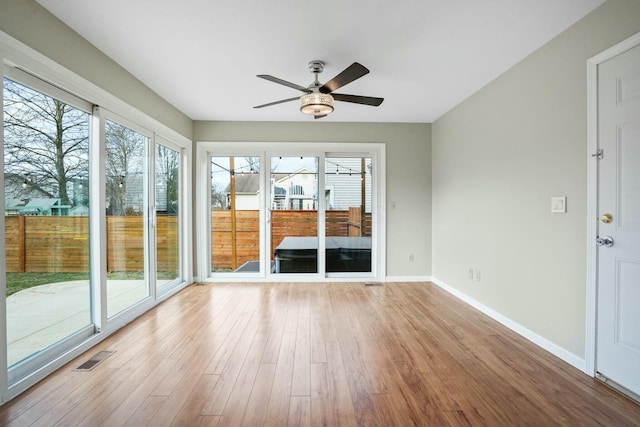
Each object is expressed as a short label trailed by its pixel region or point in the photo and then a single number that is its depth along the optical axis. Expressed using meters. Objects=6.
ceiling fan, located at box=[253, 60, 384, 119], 2.38
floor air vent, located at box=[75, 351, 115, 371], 2.19
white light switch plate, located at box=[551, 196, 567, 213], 2.32
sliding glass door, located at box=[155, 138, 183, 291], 3.75
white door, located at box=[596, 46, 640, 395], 1.82
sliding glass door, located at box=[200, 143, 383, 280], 4.75
